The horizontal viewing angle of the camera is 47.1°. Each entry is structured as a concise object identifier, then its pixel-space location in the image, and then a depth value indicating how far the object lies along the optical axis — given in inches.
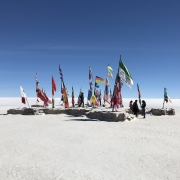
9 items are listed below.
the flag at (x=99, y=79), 1127.6
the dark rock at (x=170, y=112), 876.6
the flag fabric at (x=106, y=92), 1234.0
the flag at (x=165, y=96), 1051.9
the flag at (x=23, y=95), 935.0
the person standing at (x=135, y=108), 799.3
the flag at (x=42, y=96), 1070.6
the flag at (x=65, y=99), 960.2
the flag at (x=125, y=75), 704.4
